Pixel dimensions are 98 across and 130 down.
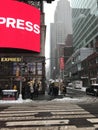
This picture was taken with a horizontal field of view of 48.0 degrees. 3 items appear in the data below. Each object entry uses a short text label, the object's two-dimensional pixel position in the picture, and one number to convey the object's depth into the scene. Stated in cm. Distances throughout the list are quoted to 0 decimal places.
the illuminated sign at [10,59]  1651
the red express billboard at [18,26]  1694
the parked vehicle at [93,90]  1649
